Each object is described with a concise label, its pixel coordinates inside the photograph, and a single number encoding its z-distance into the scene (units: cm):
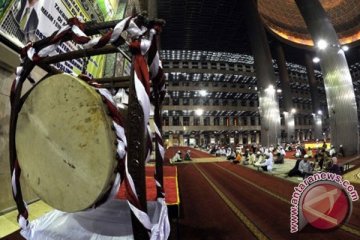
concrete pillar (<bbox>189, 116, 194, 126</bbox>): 4753
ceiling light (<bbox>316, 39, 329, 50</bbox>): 1781
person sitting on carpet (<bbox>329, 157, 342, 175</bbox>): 824
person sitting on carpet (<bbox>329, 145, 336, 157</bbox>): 1558
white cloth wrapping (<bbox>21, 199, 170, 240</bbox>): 195
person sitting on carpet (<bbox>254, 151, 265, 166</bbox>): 1241
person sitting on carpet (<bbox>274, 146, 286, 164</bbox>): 1516
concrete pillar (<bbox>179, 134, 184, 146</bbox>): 4734
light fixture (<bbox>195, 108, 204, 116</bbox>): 4594
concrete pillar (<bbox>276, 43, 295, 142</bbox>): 3678
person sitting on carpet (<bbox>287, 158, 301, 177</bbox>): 934
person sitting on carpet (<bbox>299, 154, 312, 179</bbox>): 851
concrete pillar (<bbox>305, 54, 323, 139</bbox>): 4044
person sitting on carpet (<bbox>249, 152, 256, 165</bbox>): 1435
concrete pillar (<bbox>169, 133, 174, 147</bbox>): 4689
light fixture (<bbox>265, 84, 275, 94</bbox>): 2656
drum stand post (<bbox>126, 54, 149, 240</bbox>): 145
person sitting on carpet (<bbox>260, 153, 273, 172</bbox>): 1137
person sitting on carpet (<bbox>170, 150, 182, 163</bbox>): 1745
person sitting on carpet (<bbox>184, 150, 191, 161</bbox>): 1878
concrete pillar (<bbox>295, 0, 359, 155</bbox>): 1717
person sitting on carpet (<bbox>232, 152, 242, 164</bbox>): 1540
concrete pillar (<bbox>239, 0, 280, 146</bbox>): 2642
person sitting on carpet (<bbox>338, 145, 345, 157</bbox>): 1717
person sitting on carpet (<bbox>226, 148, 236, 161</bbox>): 1780
